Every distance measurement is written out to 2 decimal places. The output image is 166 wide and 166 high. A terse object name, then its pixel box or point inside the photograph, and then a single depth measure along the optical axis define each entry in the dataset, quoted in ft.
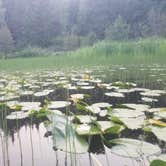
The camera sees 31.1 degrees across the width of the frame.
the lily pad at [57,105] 6.53
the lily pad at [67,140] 4.04
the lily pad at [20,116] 5.90
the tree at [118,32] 67.15
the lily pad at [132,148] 3.76
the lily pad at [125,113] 5.35
